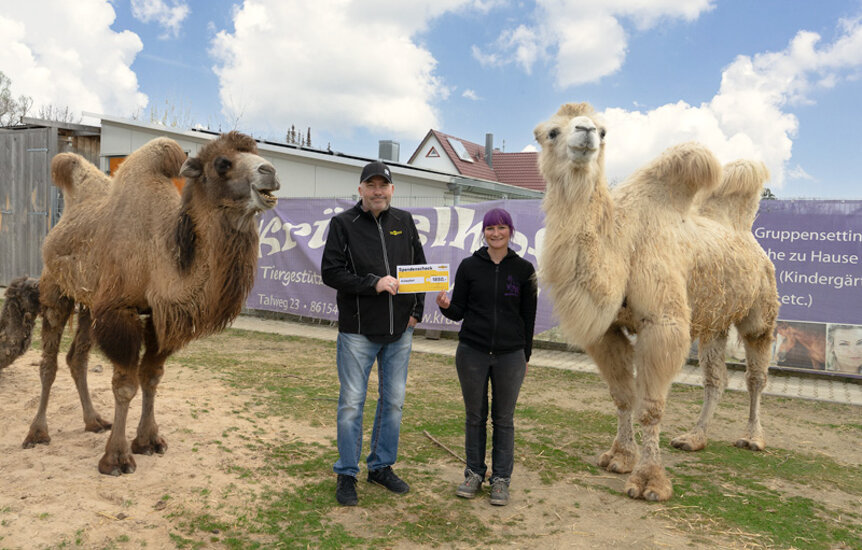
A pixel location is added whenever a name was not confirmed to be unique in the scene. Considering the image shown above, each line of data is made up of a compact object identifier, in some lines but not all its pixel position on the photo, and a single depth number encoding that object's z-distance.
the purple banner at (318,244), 10.02
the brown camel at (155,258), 3.83
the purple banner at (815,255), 8.29
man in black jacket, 3.95
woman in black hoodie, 4.07
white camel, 4.27
